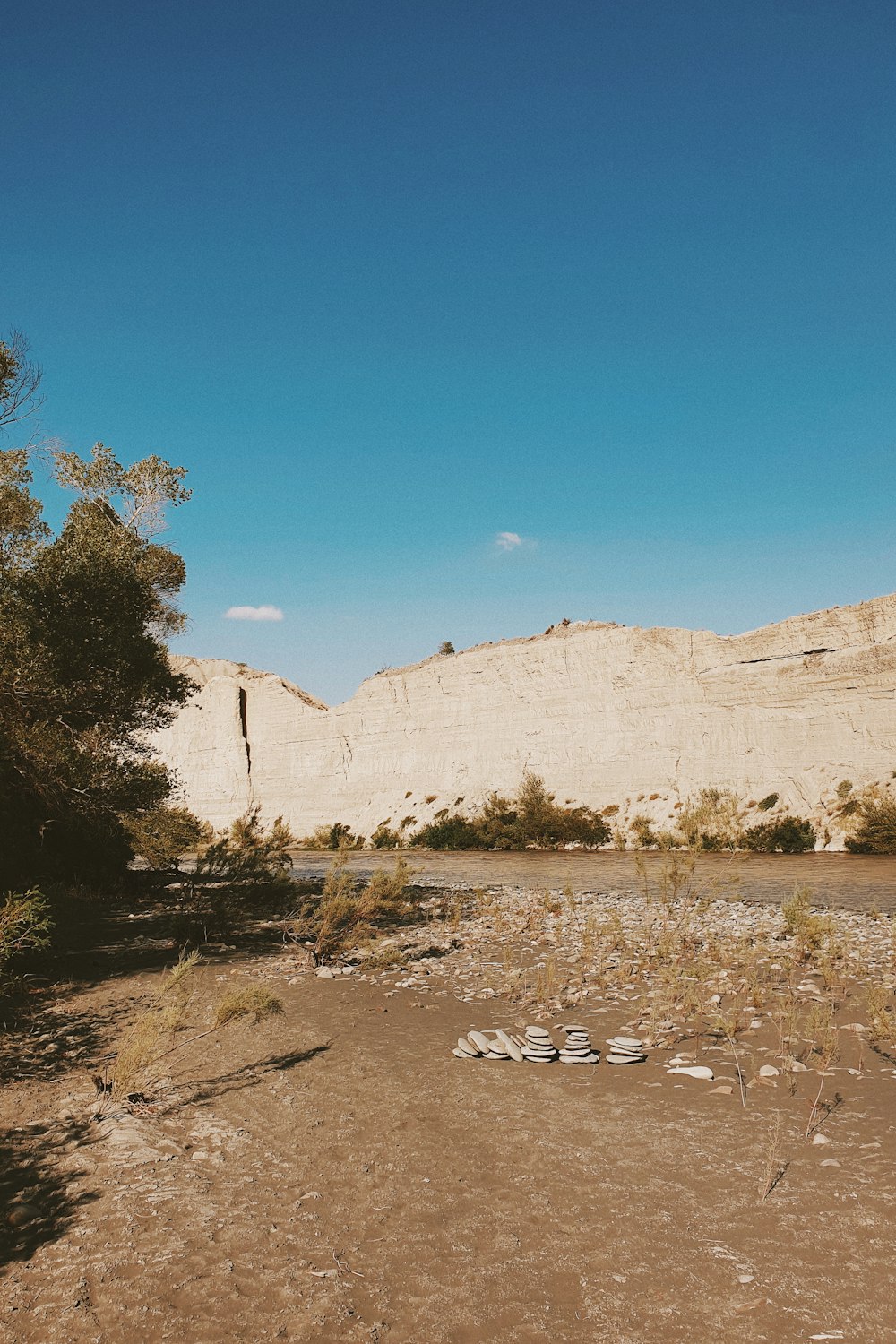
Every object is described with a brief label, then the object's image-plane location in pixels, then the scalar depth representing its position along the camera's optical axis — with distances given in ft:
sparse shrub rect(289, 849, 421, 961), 36.60
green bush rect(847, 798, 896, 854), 76.43
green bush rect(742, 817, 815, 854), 82.74
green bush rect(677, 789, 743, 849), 85.46
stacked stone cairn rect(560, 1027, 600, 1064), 22.21
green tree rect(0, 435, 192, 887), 33.30
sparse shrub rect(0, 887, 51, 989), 20.43
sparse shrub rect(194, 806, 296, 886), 45.68
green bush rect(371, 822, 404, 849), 108.47
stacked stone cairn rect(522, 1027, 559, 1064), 22.43
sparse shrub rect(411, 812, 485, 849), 103.04
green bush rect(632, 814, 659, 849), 91.20
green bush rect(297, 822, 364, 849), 115.34
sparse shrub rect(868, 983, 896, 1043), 22.84
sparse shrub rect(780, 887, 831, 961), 33.04
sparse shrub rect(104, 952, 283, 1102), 19.13
